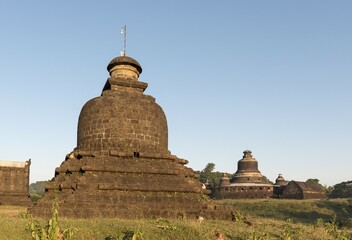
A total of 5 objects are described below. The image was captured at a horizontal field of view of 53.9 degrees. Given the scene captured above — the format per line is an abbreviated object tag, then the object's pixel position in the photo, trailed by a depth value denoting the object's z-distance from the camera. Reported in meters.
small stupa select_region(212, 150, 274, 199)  51.00
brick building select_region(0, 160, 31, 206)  30.05
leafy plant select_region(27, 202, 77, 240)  8.41
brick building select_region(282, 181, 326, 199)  47.94
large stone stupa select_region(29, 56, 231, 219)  12.93
